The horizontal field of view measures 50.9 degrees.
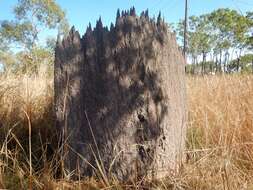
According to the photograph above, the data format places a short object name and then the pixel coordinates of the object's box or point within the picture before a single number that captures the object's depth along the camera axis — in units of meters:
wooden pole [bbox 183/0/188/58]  16.80
